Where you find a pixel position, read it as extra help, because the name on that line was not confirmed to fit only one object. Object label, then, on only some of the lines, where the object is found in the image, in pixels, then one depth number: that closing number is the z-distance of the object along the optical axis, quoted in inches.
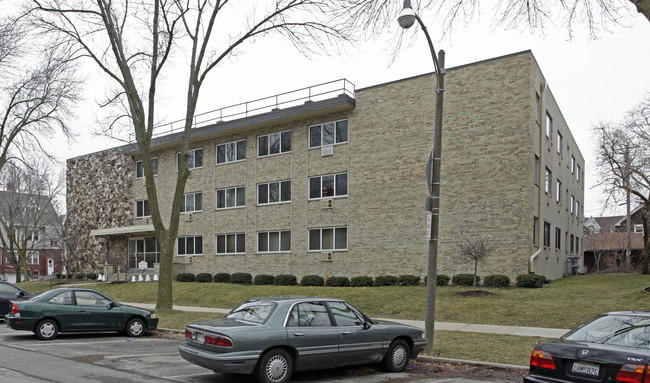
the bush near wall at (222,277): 1198.9
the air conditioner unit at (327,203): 1079.6
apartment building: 880.9
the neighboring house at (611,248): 1887.8
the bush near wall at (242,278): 1154.0
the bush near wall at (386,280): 938.4
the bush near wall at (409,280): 917.2
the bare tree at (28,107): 1079.6
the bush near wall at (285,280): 1071.6
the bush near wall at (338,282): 987.9
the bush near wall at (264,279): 1112.2
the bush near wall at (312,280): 1026.9
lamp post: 426.6
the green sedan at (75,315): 502.9
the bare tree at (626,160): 1360.7
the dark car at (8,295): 662.5
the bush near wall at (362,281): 960.9
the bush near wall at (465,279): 850.8
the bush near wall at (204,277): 1222.9
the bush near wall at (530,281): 804.0
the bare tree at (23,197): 1781.5
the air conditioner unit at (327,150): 1086.4
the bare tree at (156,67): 771.4
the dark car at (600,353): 220.1
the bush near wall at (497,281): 827.4
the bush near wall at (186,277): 1251.8
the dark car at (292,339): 302.8
